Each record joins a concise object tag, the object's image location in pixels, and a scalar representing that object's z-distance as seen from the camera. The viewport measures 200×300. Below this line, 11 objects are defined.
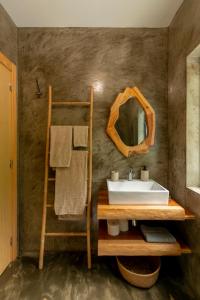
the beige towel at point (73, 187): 2.11
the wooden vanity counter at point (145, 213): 1.69
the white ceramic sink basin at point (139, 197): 1.77
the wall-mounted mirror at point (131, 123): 2.29
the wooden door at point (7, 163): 1.99
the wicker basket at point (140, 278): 1.81
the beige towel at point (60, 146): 2.13
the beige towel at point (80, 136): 2.17
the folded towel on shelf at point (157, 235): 1.80
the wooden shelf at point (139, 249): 1.75
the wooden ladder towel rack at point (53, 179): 2.14
